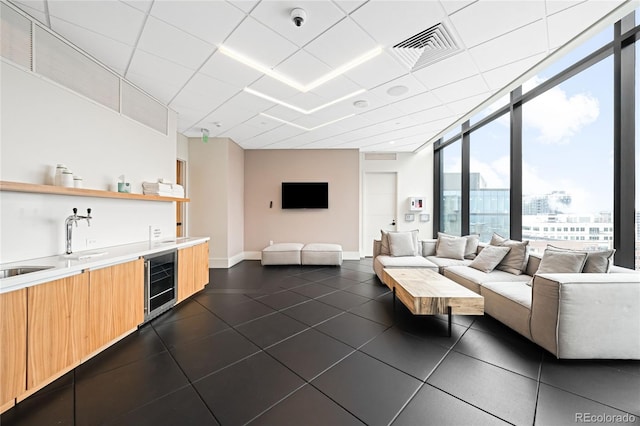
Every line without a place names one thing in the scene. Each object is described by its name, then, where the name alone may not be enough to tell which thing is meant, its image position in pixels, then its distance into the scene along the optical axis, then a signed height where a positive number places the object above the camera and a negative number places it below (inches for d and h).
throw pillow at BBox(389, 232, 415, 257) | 170.6 -25.0
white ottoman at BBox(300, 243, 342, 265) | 205.0 -40.1
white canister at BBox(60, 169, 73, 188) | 80.0 +11.8
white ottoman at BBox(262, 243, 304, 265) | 205.8 -40.8
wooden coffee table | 86.4 -33.6
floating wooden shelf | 64.9 +7.4
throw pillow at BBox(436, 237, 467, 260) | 161.5 -25.9
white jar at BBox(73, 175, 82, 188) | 84.6 +11.4
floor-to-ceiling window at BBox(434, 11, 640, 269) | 90.6 +31.3
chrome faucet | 82.0 -4.1
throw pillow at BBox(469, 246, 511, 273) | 126.6 -26.1
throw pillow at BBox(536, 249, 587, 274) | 90.6 -20.7
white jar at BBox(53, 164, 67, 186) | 80.2 +13.3
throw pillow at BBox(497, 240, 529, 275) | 120.6 -25.3
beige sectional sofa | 70.2 -32.8
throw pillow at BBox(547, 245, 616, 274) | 85.0 -19.0
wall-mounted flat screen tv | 237.5 +18.3
